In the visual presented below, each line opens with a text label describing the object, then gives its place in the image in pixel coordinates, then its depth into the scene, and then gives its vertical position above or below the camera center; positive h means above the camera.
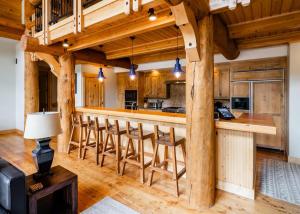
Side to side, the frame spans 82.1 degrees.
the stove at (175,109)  5.37 -0.14
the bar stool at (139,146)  2.76 -0.71
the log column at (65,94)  4.09 +0.27
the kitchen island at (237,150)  2.21 -0.64
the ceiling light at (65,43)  3.43 +1.24
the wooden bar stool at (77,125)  3.75 -0.48
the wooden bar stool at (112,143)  3.06 -0.74
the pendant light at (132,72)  4.04 +0.77
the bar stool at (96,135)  3.44 -0.66
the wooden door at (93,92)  6.13 +0.48
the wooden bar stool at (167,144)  2.42 -0.63
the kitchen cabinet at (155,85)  6.05 +0.70
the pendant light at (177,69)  3.33 +0.69
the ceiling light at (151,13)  2.07 +1.10
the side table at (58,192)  1.77 -0.99
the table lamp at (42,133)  1.78 -0.29
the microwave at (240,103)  4.36 +0.03
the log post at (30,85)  5.52 +0.66
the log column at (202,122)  2.06 -0.21
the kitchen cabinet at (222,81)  4.74 +0.66
